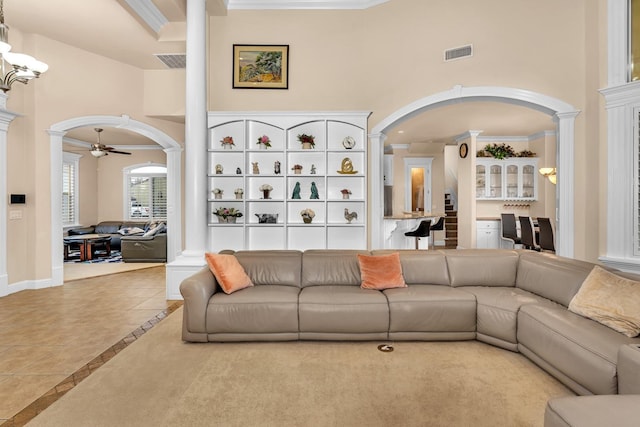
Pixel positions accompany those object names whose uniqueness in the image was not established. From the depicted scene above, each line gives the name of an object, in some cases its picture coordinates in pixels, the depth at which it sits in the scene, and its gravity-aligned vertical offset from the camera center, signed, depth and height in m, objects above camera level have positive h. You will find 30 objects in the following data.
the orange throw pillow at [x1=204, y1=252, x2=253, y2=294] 3.41 -0.60
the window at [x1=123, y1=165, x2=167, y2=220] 10.73 +0.60
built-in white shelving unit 5.28 +0.45
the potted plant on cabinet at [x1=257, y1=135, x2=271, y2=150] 5.23 +1.02
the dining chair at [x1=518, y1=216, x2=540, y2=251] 7.16 -0.50
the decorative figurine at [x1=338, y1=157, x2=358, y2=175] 5.27 +0.65
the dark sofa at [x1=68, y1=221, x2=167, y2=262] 7.83 -0.76
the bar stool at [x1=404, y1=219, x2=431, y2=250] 6.96 -0.39
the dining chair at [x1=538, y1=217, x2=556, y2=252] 6.43 -0.46
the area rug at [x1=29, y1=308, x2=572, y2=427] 2.12 -1.22
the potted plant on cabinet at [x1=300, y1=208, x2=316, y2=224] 5.30 -0.06
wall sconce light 8.07 +0.84
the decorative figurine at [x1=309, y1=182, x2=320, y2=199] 5.31 +0.26
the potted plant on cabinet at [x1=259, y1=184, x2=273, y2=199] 5.29 +0.33
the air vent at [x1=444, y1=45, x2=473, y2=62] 4.91 +2.20
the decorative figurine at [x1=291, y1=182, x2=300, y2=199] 5.30 +0.28
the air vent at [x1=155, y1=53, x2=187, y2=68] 5.86 +2.59
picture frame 5.46 +2.23
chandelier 2.99 +1.35
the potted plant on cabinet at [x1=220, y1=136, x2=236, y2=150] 5.27 +1.03
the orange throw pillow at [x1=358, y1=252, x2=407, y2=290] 3.59 -0.63
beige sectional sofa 2.81 -0.83
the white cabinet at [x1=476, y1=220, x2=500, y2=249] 8.94 -0.61
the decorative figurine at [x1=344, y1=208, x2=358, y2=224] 5.31 -0.08
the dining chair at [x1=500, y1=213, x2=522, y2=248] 7.88 -0.44
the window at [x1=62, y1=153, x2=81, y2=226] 9.73 +0.64
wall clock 8.92 +1.53
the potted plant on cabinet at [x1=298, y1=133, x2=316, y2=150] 5.22 +1.03
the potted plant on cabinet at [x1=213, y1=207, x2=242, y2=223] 5.28 -0.04
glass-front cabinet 9.16 +0.81
